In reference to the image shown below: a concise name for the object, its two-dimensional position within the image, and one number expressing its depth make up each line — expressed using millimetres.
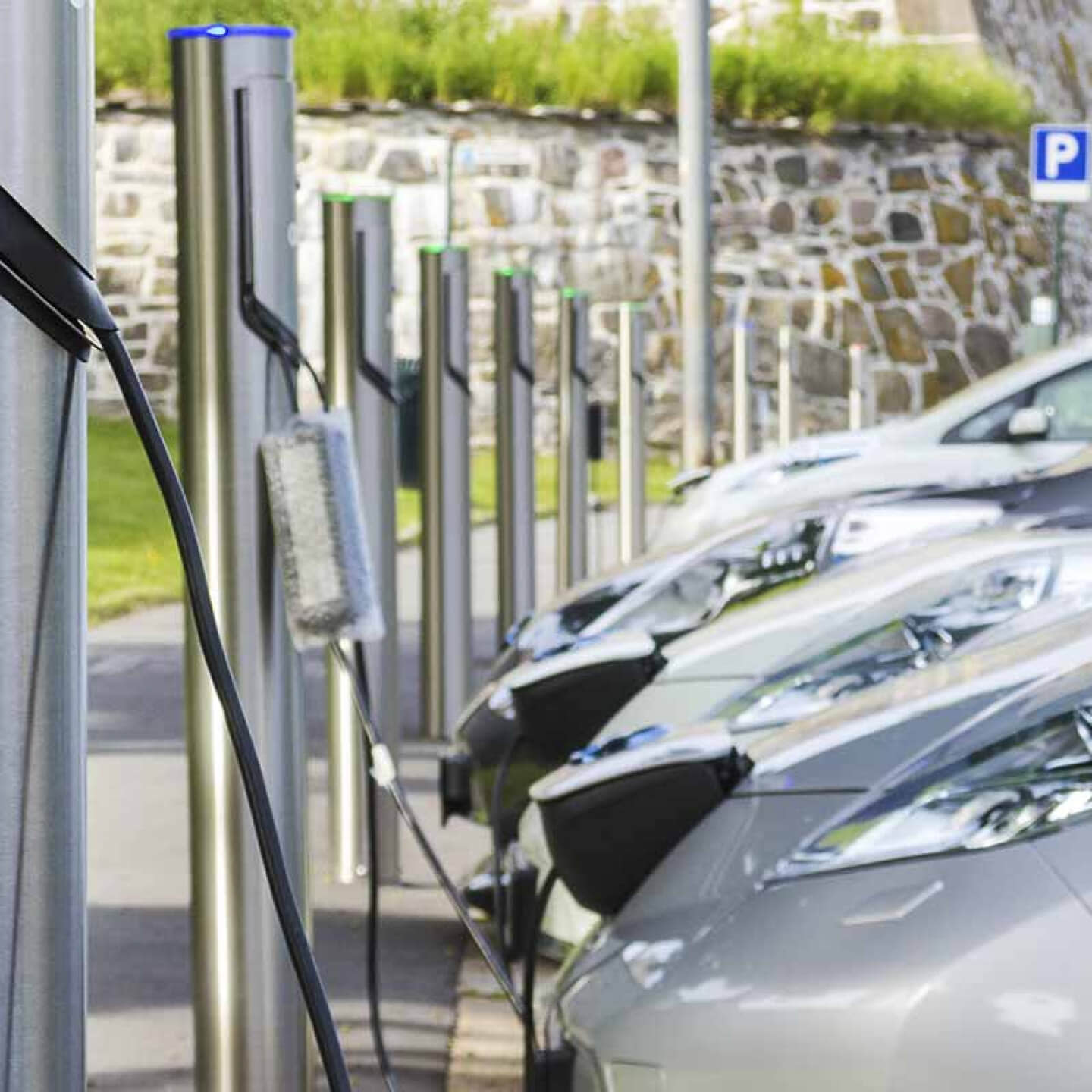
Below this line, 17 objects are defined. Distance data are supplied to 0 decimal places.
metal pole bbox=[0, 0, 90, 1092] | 3132
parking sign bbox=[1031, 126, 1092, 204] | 31152
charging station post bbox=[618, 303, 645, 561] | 18890
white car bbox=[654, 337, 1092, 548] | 17168
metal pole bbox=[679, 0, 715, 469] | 25660
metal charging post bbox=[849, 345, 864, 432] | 30761
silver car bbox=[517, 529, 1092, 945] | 6627
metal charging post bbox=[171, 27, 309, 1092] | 5945
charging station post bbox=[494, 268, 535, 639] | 14676
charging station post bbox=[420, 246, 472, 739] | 13345
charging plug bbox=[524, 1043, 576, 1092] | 4895
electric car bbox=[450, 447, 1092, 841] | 8271
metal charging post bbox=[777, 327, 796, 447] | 26169
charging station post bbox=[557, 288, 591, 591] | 16933
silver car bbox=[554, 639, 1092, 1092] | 4031
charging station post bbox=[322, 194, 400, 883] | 10175
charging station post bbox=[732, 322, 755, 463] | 24408
